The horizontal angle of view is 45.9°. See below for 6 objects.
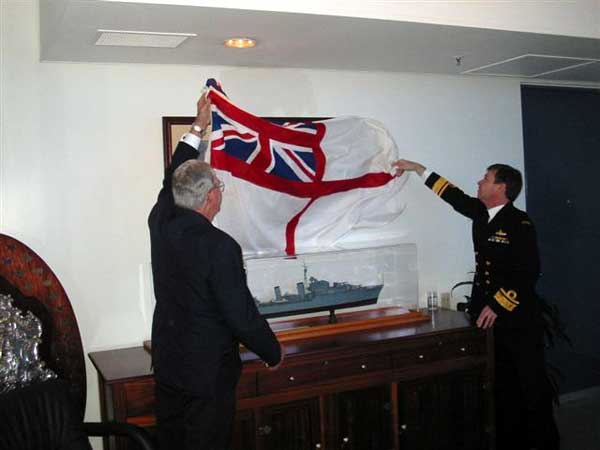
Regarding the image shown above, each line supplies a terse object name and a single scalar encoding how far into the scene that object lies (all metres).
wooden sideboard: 3.02
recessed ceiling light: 3.00
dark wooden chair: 3.03
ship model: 3.38
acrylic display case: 3.36
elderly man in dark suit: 2.44
